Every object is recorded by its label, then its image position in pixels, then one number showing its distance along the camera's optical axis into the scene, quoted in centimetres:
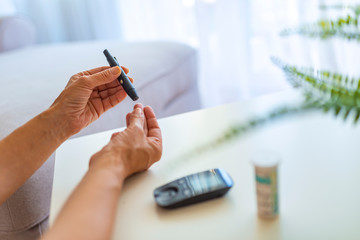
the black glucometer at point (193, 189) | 53
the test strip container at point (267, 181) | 43
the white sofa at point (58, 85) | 78
